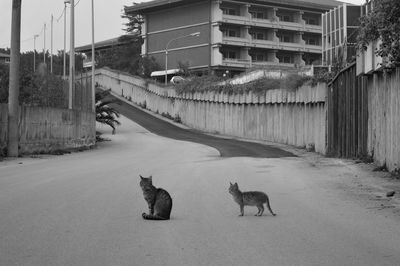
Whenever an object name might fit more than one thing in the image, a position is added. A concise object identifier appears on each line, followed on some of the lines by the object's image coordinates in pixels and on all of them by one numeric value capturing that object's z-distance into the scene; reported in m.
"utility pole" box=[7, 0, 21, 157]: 25.61
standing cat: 10.27
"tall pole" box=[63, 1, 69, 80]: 60.56
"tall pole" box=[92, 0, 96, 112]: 40.38
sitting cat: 9.64
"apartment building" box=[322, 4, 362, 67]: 60.28
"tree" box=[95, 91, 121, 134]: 44.69
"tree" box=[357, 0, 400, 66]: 13.72
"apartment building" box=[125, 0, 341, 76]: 84.69
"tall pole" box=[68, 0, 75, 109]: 35.09
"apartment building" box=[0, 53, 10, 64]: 91.97
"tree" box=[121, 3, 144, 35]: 107.38
